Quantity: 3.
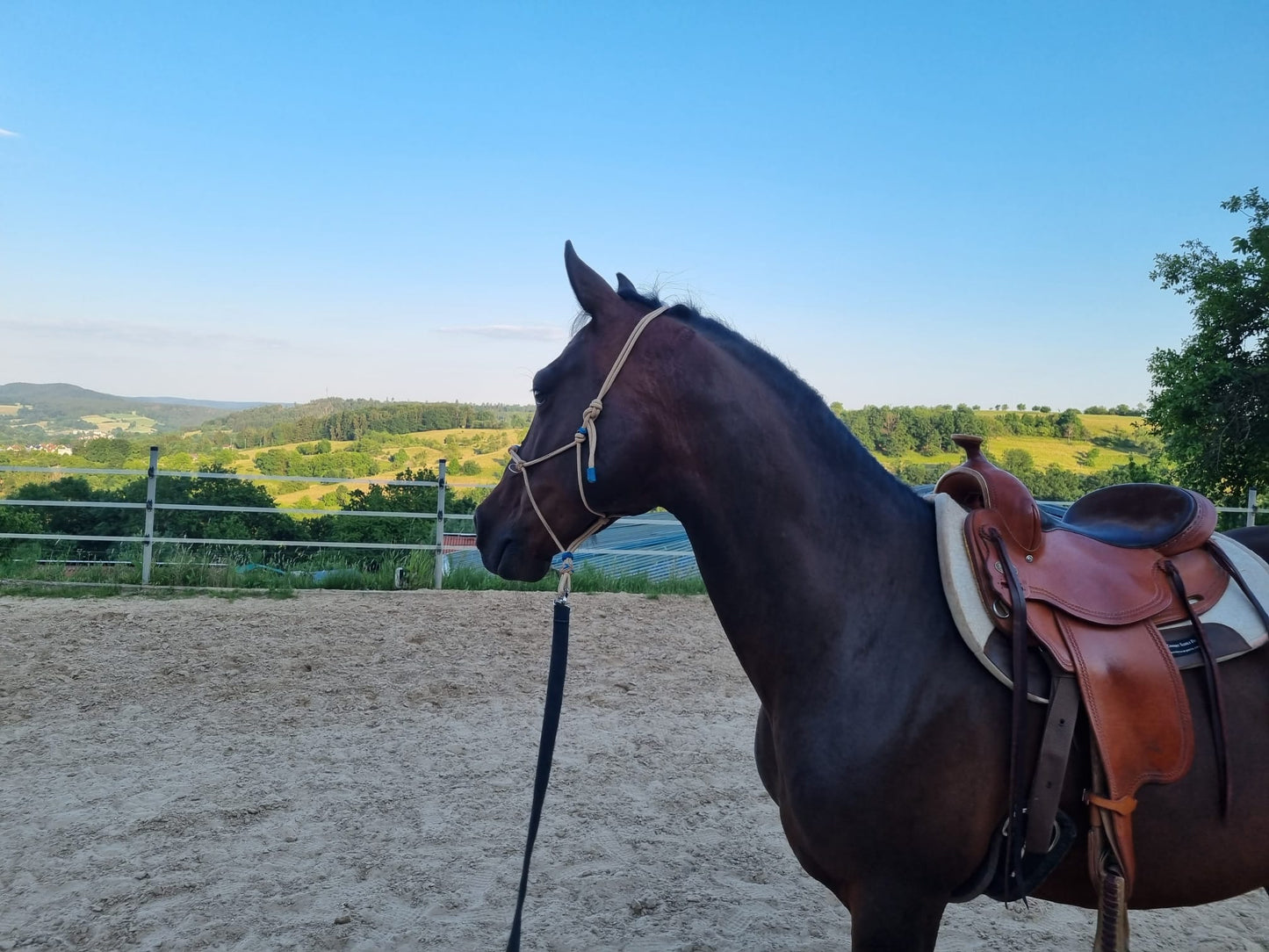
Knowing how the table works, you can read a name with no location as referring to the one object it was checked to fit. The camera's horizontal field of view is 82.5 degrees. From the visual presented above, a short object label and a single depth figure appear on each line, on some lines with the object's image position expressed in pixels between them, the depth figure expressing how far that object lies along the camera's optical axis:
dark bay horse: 1.46
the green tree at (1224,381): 11.26
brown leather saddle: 1.44
